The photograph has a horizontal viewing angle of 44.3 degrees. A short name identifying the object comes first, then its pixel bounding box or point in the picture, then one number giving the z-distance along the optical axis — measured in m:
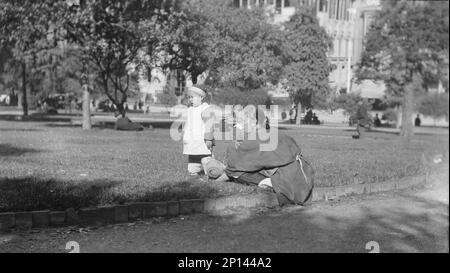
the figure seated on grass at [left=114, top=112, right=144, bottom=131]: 28.62
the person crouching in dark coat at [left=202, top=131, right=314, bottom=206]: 8.25
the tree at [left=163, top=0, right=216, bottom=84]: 27.84
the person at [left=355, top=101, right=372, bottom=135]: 13.00
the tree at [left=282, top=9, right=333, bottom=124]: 18.95
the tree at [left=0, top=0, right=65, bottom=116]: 23.64
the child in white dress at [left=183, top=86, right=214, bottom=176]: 9.81
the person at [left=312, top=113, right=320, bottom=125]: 22.14
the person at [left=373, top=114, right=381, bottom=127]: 14.33
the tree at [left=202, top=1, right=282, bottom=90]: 26.66
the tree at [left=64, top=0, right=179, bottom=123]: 26.08
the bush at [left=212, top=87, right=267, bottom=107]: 17.08
